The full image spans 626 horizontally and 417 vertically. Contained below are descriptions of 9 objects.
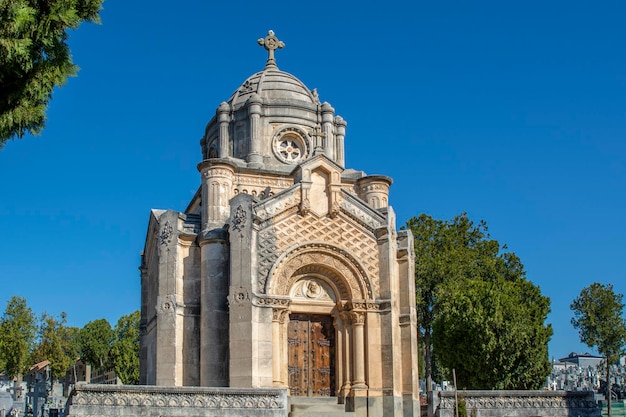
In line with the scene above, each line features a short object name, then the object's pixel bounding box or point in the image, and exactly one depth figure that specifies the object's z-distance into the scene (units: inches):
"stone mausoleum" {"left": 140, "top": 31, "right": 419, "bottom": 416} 1005.2
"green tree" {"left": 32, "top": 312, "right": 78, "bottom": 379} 2513.5
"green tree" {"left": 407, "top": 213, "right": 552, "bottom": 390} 1519.4
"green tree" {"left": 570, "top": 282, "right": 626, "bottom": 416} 2057.1
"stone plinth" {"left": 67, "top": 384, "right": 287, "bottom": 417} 803.4
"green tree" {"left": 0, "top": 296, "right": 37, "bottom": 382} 2265.0
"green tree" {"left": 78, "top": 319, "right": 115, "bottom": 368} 2987.2
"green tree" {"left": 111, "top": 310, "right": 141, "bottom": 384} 2630.4
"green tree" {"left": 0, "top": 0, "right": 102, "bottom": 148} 479.8
